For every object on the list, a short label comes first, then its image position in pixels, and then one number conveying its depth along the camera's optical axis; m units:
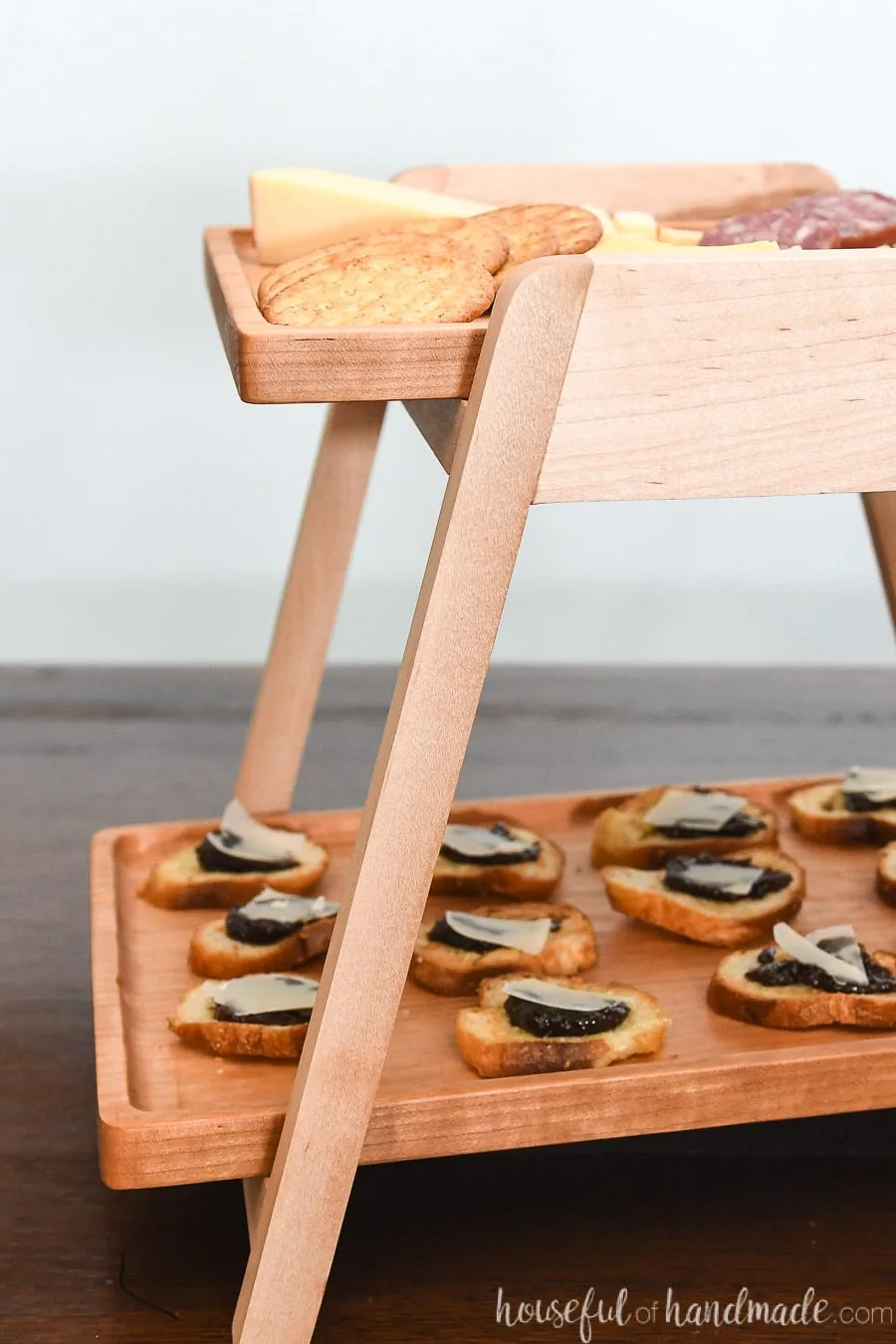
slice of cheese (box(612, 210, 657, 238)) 0.98
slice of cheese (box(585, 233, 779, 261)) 0.89
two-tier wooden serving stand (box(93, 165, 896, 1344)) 0.80
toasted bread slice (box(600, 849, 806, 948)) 1.01
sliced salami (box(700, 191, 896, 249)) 0.94
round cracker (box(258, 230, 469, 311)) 0.85
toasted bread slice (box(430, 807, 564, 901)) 1.06
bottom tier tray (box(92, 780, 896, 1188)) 0.87
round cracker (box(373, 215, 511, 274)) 0.88
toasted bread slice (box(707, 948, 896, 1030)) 0.93
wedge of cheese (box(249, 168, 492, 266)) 0.93
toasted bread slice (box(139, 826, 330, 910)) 1.05
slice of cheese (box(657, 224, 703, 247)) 0.97
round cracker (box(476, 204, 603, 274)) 0.89
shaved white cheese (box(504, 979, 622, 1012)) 0.92
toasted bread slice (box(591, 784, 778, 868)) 1.08
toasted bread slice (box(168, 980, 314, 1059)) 0.92
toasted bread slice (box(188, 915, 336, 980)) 0.98
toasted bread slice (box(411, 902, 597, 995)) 0.98
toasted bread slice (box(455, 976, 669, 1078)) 0.90
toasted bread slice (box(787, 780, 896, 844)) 1.10
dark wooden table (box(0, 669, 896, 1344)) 0.91
